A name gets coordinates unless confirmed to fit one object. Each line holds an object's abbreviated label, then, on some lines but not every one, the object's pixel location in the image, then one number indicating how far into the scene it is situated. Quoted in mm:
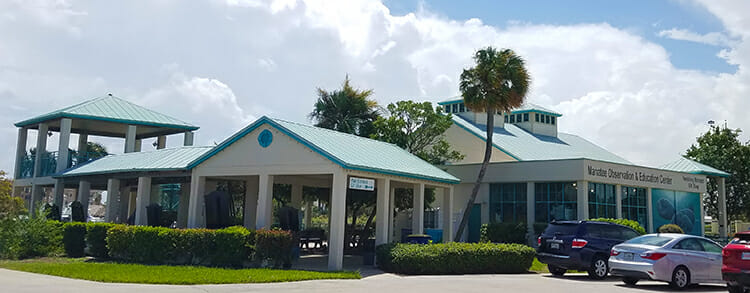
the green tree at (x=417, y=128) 30484
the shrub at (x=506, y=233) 27375
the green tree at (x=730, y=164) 45062
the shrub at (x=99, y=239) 21766
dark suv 17000
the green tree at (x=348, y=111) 32812
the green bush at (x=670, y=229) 27581
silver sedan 14469
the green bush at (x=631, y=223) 25327
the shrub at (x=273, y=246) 18125
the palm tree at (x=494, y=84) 25781
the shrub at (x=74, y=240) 22781
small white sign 18672
